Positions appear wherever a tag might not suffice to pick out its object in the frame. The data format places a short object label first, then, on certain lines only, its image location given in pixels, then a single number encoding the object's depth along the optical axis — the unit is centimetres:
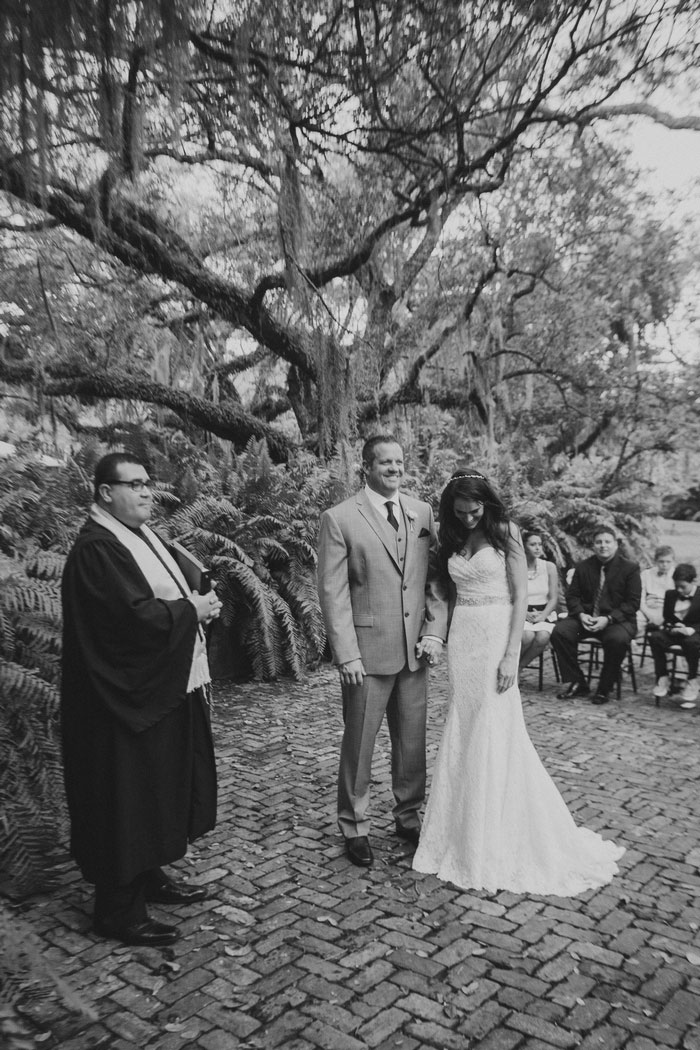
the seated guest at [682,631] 676
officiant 295
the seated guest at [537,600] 714
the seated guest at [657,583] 752
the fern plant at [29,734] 336
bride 345
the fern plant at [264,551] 726
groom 365
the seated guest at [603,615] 697
